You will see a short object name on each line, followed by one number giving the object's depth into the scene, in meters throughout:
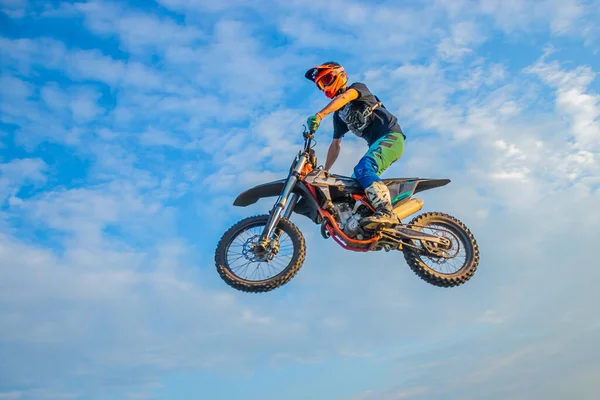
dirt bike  8.14
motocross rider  8.34
